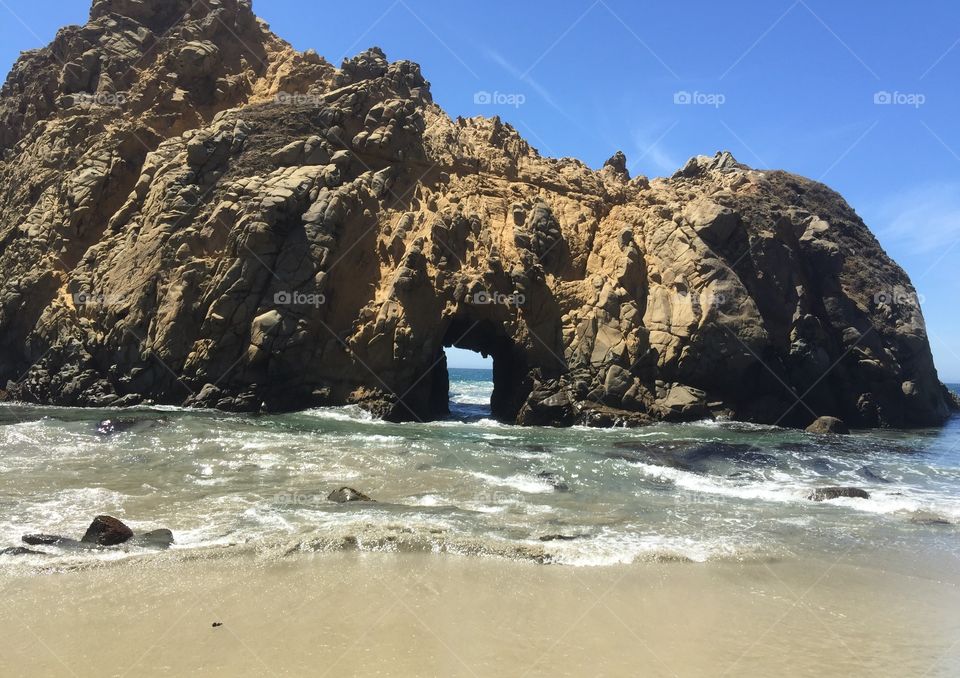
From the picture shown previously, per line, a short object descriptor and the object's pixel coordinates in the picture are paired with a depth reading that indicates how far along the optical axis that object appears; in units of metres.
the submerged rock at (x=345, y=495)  10.08
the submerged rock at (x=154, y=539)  7.56
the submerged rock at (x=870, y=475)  14.19
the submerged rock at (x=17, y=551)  7.05
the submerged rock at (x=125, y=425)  15.55
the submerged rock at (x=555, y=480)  11.89
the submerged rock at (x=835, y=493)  12.00
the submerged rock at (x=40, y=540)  7.41
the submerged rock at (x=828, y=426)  22.05
